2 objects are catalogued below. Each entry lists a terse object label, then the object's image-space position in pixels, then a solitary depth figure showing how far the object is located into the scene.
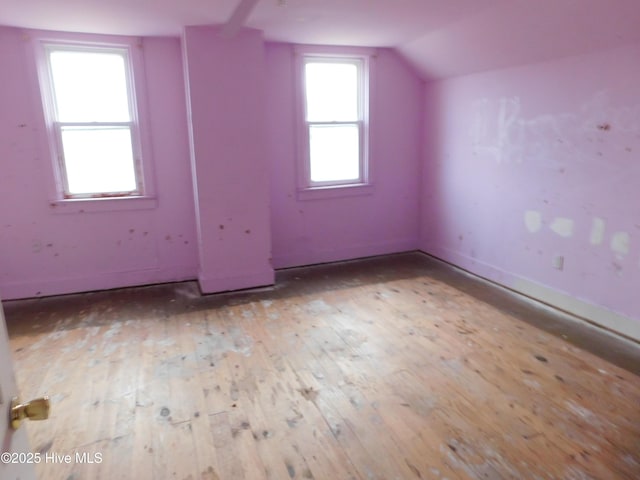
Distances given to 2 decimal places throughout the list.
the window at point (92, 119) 3.59
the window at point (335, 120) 4.32
